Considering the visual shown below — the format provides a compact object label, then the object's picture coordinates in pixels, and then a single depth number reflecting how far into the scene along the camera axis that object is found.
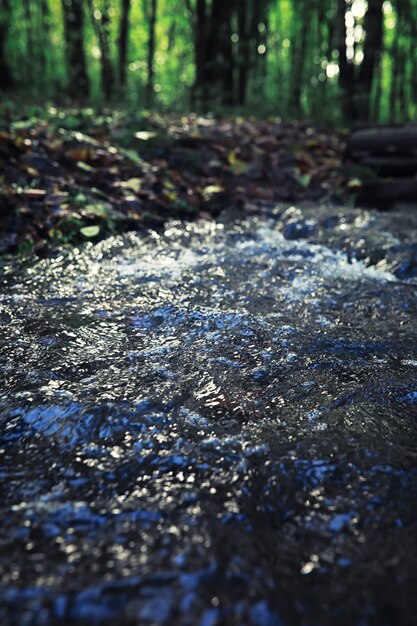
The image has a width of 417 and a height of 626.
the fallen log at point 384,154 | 6.08
